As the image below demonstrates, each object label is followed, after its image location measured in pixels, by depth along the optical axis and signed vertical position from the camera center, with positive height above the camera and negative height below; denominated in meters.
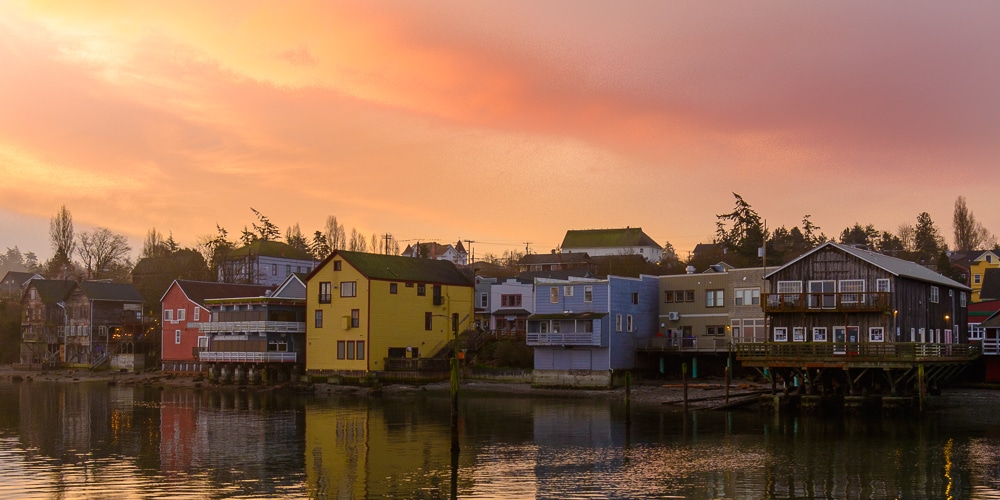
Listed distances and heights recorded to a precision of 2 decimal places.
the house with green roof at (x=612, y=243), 158.38 +11.96
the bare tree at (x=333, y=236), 171.05 +14.12
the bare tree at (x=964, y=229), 174.38 +15.39
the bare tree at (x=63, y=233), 167.50 +14.36
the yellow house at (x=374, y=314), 84.25 +0.31
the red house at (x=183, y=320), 100.75 -0.21
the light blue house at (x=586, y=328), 75.62 -0.83
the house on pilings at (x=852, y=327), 58.62 -0.66
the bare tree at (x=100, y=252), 153.38 +10.24
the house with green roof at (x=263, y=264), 134.00 +7.50
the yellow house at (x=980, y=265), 121.69 +6.28
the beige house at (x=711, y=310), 75.12 +0.53
